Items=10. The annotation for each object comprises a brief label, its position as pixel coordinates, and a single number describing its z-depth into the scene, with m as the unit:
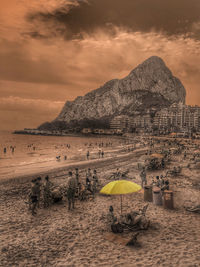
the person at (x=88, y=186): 12.37
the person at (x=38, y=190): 10.75
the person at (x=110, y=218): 8.16
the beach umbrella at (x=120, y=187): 7.84
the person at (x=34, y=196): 9.69
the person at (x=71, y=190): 9.87
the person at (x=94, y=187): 12.71
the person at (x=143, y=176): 13.93
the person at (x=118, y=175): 16.22
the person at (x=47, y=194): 10.53
